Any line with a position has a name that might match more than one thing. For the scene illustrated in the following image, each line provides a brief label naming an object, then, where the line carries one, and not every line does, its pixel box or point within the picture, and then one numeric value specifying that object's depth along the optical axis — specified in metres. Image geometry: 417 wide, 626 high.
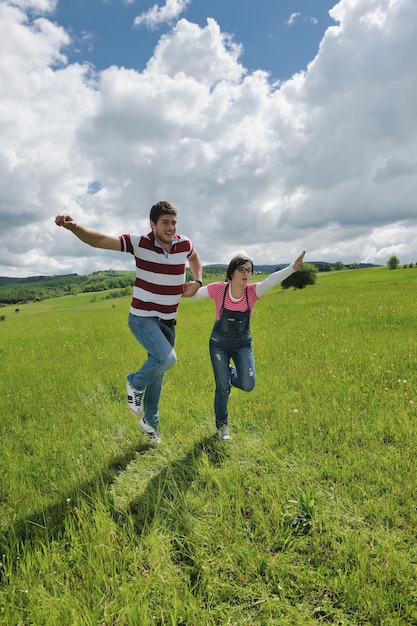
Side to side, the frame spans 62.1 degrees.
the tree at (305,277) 61.62
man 4.61
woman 5.02
